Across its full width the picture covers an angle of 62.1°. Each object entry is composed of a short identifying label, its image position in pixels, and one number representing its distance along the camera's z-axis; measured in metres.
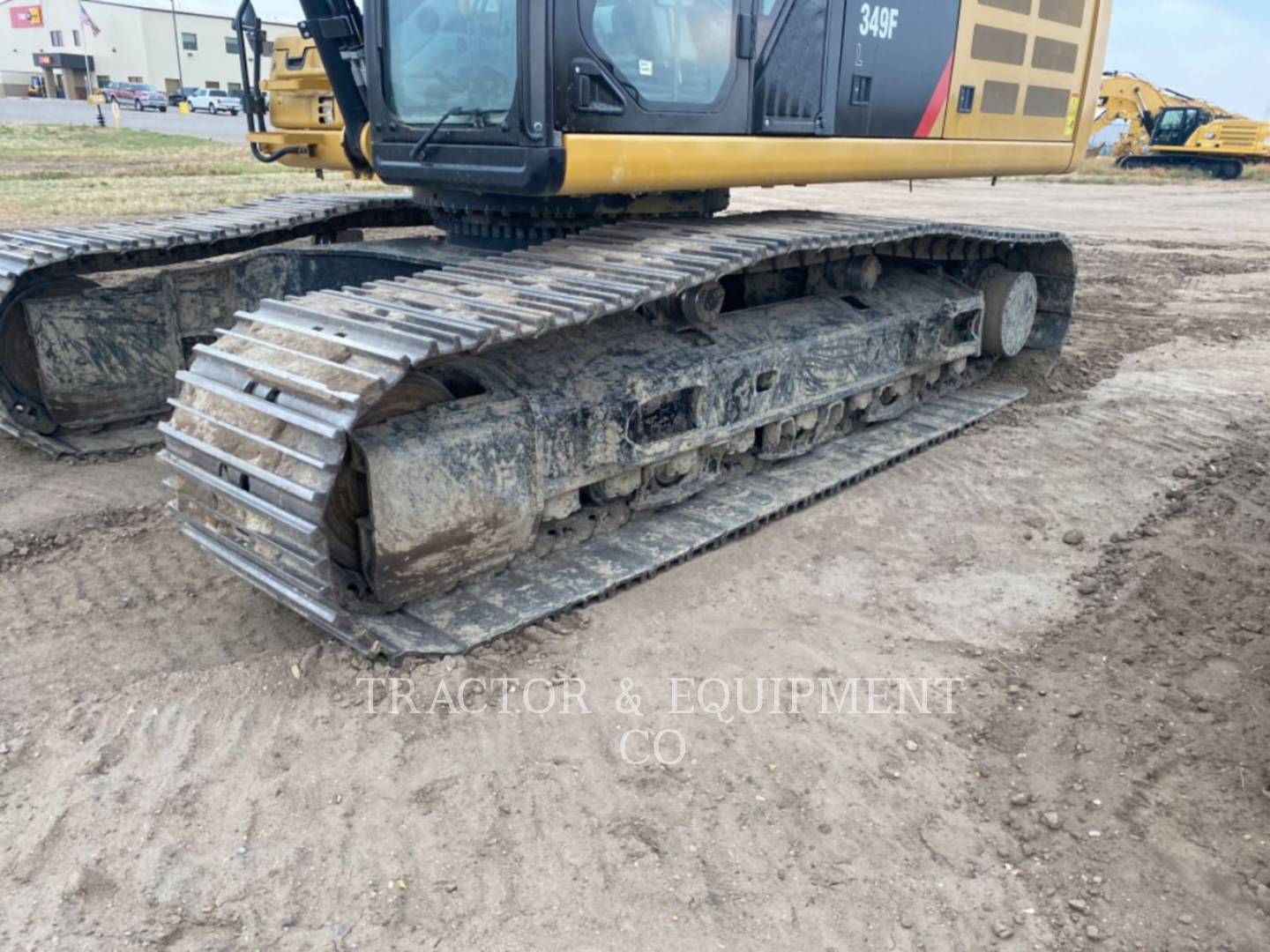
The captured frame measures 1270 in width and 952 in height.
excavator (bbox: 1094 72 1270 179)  29.27
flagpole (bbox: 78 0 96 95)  66.06
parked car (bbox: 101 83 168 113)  50.84
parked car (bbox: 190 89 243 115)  50.53
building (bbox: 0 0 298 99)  67.38
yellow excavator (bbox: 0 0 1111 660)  3.68
